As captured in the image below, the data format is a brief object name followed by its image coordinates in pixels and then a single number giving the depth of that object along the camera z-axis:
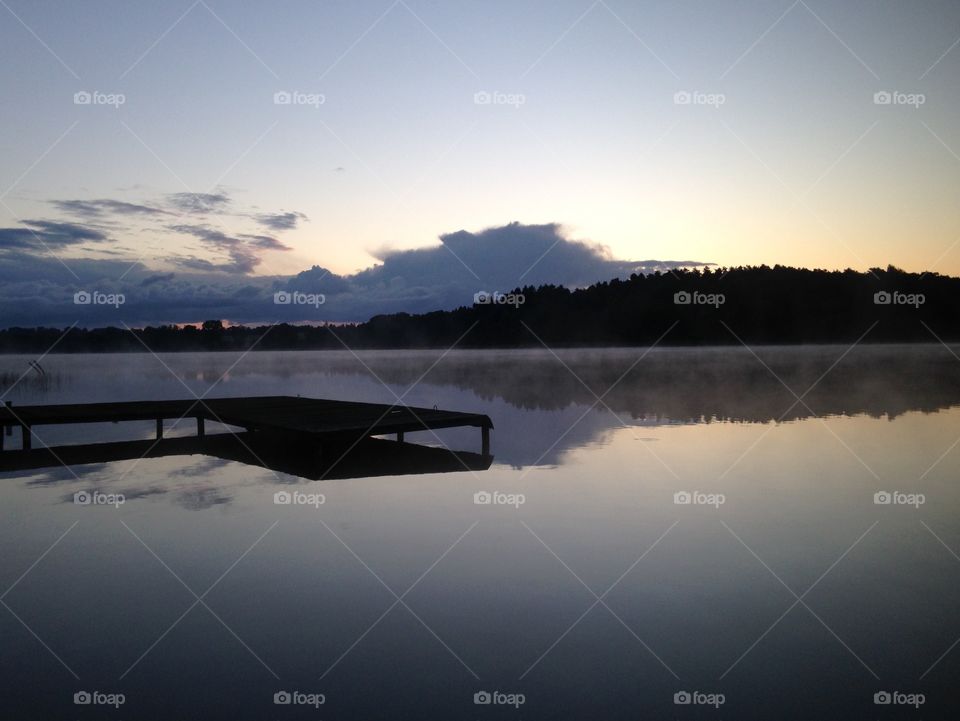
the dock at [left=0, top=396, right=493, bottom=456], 15.00
